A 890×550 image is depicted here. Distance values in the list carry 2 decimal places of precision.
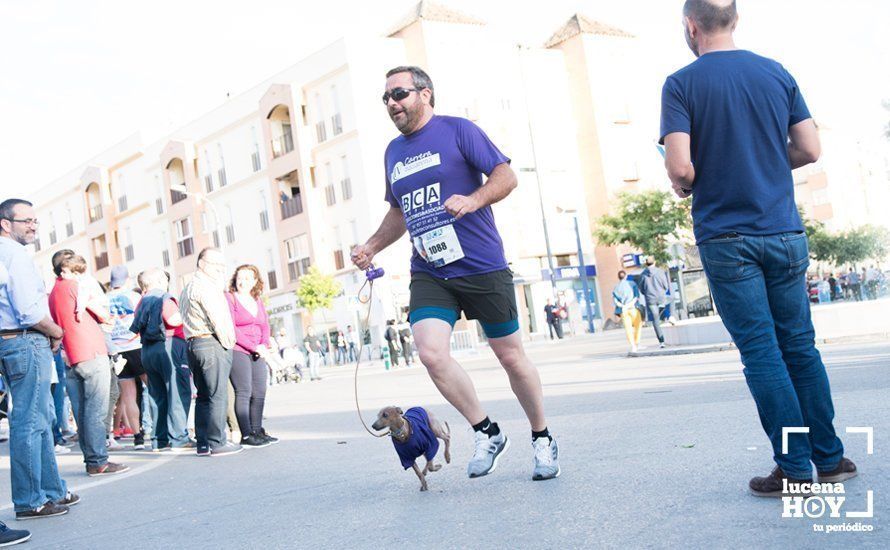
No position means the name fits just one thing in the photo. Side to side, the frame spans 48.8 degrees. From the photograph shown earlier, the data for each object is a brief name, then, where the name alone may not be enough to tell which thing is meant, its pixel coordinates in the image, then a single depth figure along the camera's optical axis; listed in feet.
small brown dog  17.10
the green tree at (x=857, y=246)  258.16
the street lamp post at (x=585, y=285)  149.67
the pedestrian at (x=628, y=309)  60.59
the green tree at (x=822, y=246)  244.83
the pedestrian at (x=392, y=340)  105.40
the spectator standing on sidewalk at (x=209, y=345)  29.22
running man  16.87
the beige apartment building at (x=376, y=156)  158.51
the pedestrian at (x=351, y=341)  154.51
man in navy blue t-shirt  12.62
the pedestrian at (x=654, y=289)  61.98
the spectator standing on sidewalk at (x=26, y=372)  19.43
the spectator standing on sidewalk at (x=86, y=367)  24.95
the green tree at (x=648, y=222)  163.63
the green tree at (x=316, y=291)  148.56
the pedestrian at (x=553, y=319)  131.44
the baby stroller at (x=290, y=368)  102.06
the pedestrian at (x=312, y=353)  106.11
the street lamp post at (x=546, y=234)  149.18
